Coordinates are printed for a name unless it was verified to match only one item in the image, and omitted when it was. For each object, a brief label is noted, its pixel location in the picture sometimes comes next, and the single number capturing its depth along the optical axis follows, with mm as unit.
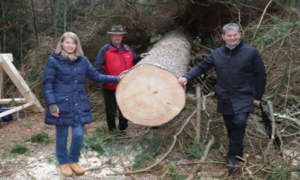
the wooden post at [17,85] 6465
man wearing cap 4719
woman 3434
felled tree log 3488
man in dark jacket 3422
